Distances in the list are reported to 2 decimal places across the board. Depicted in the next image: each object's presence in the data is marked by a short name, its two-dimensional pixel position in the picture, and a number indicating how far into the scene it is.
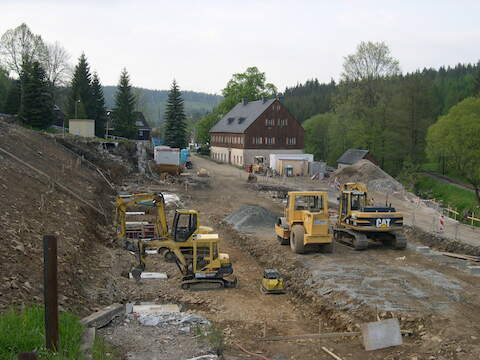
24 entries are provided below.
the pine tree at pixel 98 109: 55.94
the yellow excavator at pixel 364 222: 19.75
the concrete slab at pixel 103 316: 10.19
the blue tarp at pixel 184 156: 54.69
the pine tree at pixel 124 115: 57.72
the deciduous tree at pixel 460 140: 42.38
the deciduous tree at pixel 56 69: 63.19
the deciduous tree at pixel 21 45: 58.06
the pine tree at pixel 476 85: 70.46
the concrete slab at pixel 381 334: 10.96
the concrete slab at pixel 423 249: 20.16
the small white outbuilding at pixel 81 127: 46.28
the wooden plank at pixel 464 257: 19.53
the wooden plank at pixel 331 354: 10.49
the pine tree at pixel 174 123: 61.75
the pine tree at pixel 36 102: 43.59
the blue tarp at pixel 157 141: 86.84
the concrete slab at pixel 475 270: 17.09
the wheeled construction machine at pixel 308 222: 18.64
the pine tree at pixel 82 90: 54.50
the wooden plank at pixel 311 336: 11.65
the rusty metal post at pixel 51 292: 6.54
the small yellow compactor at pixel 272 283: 15.83
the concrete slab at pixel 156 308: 12.98
